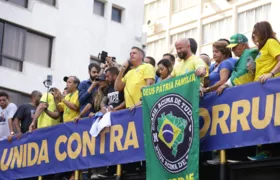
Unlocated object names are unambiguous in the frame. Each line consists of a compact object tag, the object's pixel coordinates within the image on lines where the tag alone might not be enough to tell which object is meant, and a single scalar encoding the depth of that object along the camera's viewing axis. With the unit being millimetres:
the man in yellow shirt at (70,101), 13062
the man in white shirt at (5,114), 15086
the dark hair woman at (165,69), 11211
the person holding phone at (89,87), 12635
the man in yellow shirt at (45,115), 13802
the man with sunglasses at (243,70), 9797
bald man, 10516
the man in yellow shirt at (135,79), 11539
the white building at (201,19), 41656
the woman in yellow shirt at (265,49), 9398
